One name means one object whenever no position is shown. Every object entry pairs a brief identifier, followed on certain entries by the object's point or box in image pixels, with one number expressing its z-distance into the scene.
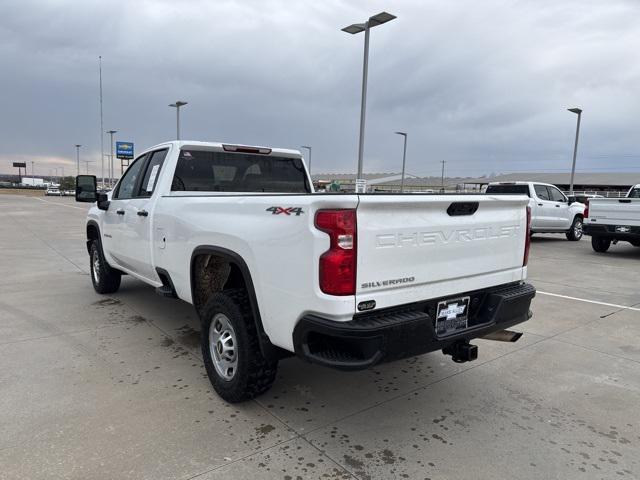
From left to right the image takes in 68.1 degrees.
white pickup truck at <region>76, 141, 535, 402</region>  2.58
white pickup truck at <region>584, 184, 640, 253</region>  11.13
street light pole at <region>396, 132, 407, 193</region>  33.81
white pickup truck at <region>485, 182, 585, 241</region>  14.48
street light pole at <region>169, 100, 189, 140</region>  28.66
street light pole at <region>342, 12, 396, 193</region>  15.56
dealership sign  69.12
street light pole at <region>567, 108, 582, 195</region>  27.45
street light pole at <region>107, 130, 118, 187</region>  48.61
